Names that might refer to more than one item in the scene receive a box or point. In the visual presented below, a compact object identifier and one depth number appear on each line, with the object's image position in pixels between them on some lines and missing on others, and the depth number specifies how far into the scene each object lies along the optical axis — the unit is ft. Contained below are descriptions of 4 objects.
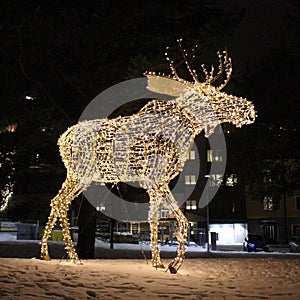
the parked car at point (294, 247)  77.36
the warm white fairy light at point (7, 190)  46.34
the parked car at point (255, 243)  78.59
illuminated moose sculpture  25.77
